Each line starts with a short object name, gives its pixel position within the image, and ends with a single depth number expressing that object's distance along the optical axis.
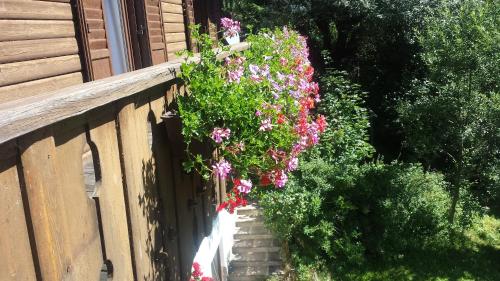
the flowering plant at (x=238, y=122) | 1.89
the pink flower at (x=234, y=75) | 2.13
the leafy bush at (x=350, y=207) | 6.41
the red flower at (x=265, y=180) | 2.16
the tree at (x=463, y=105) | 6.86
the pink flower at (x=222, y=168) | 1.89
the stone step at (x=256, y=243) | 6.58
